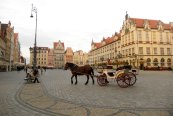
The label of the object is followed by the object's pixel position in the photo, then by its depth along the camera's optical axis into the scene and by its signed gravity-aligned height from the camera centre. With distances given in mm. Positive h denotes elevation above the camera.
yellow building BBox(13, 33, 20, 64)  67569 +10140
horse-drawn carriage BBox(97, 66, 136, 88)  9361 -1038
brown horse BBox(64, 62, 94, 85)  11372 -622
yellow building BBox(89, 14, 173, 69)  42052 +6925
